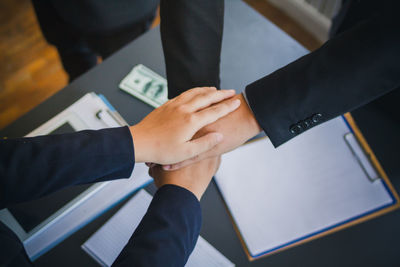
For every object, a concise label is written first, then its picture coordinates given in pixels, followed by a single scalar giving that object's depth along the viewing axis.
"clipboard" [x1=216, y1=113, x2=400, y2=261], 0.76
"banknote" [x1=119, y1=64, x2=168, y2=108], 0.94
